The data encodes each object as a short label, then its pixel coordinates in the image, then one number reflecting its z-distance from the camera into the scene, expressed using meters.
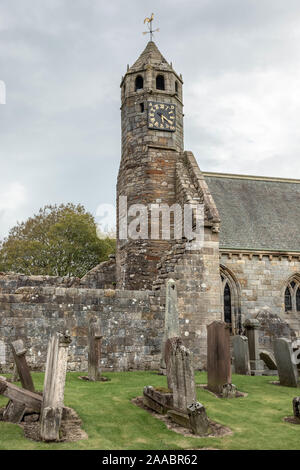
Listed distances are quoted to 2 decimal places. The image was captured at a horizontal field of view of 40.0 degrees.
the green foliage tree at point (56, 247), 30.08
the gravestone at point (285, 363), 9.68
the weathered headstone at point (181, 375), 6.35
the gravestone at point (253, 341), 11.97
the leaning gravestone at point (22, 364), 6.73
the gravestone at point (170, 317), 10.57
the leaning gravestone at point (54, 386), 5.30
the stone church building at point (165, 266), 11.30
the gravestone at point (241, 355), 11.44
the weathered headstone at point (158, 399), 6.70
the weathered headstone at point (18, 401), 5.91
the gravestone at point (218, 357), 8.30
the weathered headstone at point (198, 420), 5.81
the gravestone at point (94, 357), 9.31
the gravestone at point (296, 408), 6.51
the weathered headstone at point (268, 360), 12.18
